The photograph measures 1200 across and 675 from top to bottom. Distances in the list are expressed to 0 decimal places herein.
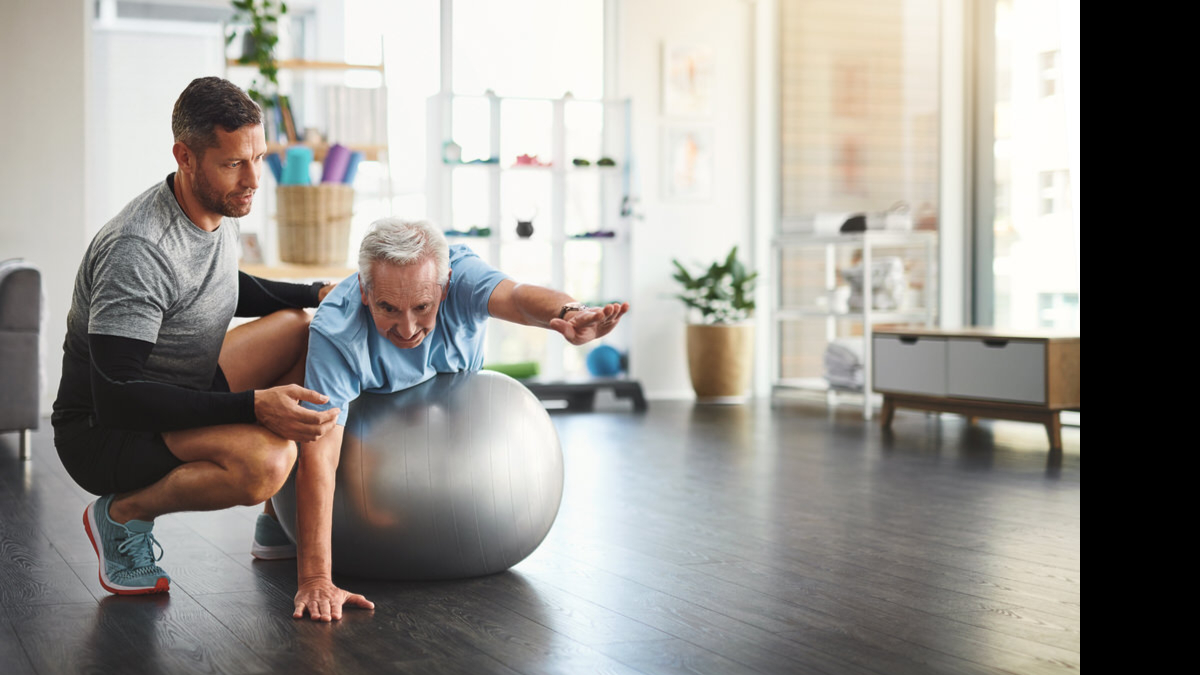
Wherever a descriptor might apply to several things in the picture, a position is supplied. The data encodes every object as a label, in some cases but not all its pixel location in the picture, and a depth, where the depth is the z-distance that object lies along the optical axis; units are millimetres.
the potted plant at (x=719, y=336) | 6574
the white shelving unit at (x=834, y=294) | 6074
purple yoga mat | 4758
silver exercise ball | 2326
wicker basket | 4652
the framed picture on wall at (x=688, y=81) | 6949
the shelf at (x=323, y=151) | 5176
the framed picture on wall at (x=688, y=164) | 6953
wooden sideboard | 4656
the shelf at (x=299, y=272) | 4766
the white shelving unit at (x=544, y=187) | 6367
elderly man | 2217
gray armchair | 4281
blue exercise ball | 6551
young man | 2092
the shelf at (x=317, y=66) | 5336
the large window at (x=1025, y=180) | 5965
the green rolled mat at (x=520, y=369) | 6270
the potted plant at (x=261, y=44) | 5051
